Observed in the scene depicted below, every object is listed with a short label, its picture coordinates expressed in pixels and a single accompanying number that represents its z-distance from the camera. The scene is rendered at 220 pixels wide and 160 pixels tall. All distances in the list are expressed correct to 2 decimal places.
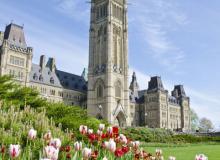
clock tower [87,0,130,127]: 69.44
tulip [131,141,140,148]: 7.16
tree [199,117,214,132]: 119.12
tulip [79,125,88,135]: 6.93
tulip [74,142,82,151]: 5.67
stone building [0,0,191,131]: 62.38
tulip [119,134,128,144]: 6.86
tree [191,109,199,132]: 114.01
